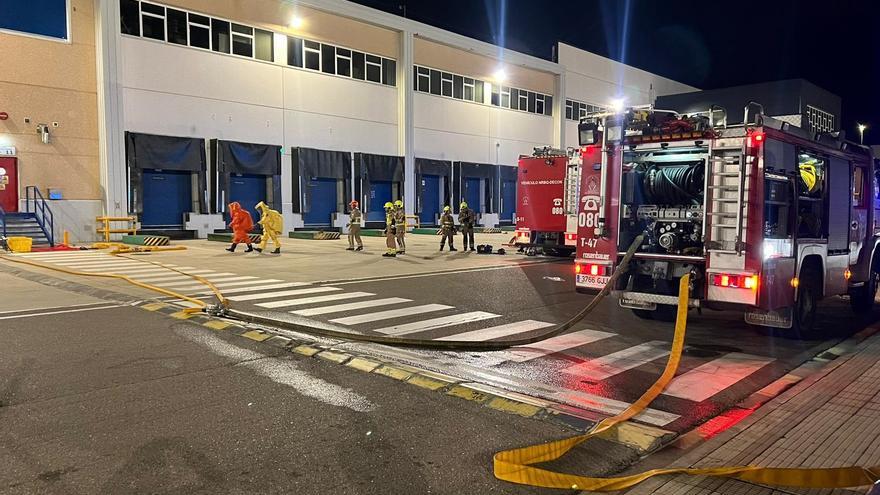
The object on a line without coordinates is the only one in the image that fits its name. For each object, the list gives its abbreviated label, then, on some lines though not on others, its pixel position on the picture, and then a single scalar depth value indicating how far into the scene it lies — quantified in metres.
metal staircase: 22.36
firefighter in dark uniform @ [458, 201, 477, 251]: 22.02
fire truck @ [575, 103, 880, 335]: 7.37
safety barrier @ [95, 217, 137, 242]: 24.25
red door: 22.89
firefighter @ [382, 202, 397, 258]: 19.78
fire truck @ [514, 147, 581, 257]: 19.70
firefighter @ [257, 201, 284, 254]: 20.03
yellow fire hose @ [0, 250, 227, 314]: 9.73
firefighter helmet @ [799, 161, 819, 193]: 8.64
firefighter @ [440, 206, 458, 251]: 21.70
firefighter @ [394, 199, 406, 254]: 19.83
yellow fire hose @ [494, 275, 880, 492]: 3.81
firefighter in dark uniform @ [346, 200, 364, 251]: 21.50
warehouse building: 24.25
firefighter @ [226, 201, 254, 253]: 19.88
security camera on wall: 23.44
